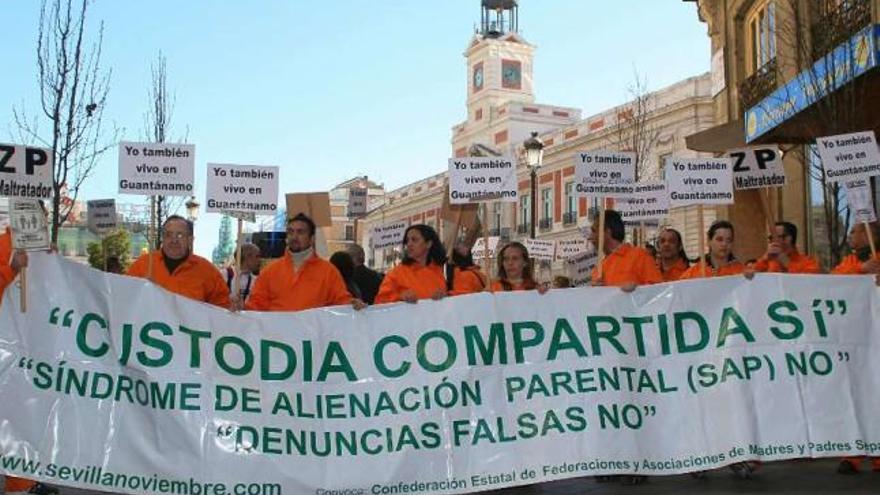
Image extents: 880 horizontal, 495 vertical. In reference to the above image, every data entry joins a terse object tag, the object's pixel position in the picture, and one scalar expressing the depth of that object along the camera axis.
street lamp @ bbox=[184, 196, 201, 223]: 25.58
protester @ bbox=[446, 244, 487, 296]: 7.69
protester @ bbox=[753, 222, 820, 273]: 7.78
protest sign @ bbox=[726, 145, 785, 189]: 8.21
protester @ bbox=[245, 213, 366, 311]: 7.06
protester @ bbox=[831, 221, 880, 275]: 7.48
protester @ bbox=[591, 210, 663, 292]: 7.27
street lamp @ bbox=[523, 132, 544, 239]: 19.39
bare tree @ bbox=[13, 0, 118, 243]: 15.51
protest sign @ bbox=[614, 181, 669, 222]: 9.04
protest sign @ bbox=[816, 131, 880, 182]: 7.59
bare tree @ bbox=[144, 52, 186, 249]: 22.67
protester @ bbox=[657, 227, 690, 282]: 8.46
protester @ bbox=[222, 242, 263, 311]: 10.77
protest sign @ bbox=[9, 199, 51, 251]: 5.83
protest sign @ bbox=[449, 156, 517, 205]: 7.56
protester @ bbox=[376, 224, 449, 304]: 7.03
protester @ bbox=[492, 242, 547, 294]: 7.42
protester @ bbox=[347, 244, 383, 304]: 9.68
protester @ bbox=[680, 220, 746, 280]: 7.47
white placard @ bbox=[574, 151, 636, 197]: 7.87
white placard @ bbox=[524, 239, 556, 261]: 15.23
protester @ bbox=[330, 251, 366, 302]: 8.98
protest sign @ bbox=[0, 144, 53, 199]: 6.08
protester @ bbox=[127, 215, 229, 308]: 6.82
